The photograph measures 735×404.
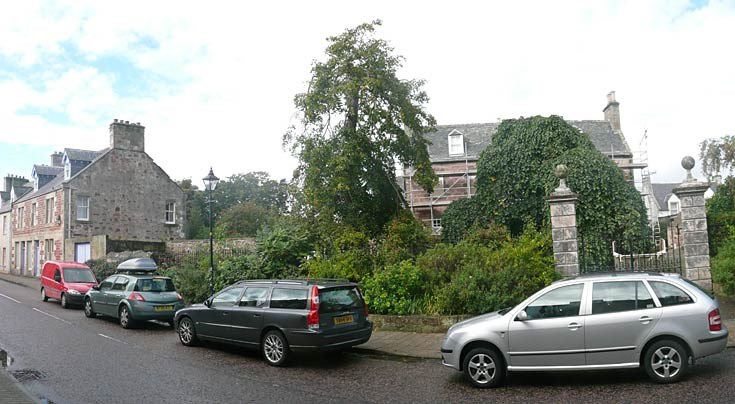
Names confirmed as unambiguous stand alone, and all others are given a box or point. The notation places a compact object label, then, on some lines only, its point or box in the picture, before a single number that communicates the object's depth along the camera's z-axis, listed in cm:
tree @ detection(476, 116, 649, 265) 2012
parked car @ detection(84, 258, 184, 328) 1396
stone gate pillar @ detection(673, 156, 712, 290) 1163
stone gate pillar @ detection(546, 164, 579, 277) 1221
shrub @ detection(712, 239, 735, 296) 1195
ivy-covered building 3572
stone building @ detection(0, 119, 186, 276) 3120
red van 1828
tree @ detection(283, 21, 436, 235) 1759
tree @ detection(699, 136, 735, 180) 2225
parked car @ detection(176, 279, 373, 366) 895
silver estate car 689
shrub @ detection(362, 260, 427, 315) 1251
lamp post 1639
